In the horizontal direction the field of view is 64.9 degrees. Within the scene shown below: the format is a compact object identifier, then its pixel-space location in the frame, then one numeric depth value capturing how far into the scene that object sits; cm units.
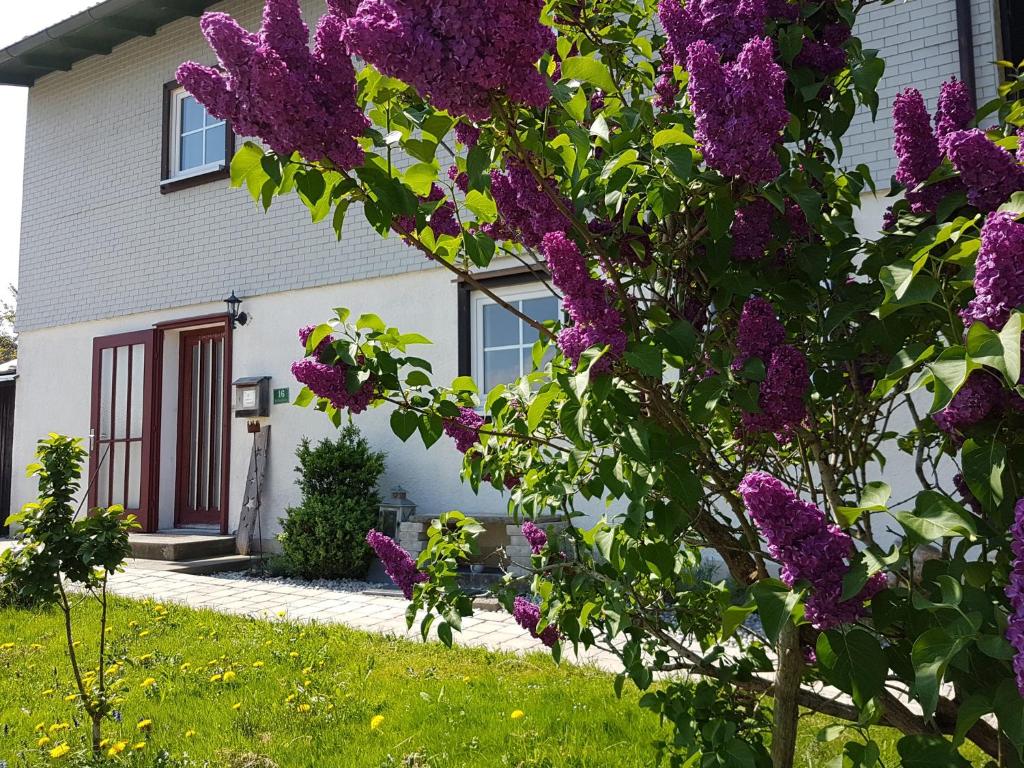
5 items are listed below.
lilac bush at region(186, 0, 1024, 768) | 106
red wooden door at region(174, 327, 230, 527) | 870
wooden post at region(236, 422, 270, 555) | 768
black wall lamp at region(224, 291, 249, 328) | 816
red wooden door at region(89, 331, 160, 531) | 860
